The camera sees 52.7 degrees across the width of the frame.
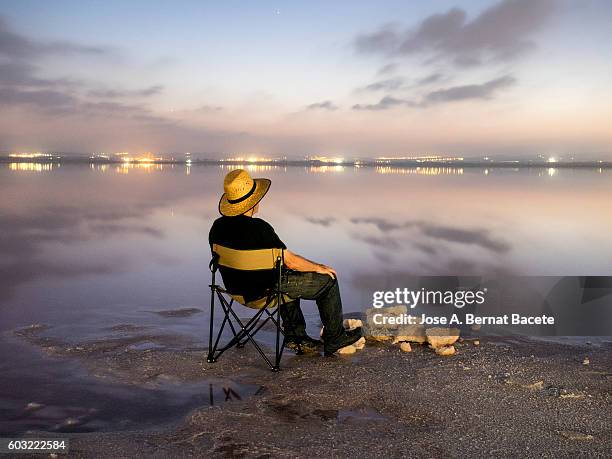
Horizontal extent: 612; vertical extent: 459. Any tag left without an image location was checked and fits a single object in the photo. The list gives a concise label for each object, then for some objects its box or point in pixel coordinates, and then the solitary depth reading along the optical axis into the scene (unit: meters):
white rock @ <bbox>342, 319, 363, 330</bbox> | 6.28
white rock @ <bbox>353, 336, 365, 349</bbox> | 5.76
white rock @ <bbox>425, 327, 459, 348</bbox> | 5.71
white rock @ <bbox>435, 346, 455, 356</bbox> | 5.50
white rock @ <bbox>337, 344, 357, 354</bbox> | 5.62
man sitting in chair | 5.14
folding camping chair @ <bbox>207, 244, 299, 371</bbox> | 5.12
